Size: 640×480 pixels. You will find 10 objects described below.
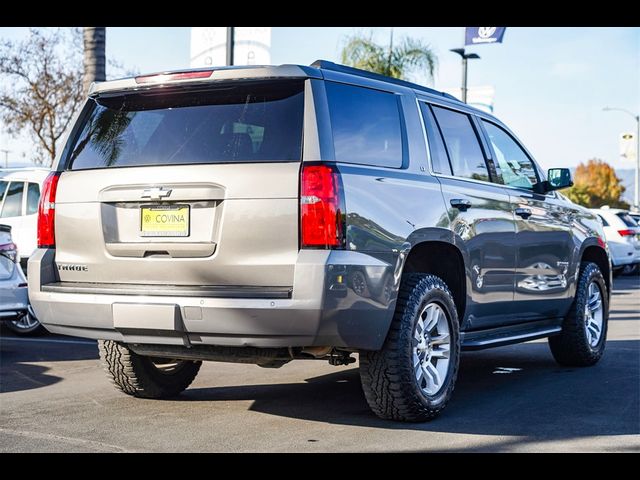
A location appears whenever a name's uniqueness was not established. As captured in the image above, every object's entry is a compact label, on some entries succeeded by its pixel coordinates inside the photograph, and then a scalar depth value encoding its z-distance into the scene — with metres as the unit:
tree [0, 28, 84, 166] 26.66
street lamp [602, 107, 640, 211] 55.20
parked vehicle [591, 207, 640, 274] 22.59
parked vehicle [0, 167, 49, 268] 11.30
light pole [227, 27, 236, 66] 13.66
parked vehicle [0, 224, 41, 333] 8.51
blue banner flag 22.92
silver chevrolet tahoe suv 5.00
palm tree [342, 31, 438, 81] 24.20
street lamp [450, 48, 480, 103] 24.59
